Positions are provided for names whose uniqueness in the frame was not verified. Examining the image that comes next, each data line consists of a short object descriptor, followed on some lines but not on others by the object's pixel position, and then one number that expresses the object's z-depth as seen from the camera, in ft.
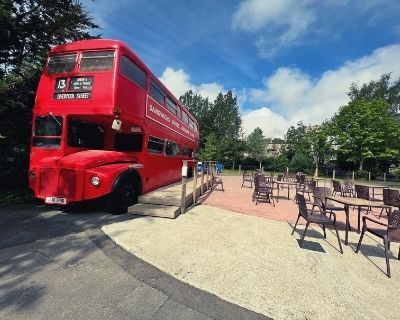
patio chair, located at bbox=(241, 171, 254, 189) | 52.42
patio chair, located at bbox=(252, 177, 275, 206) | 33.33
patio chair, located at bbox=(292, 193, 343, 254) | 17.26
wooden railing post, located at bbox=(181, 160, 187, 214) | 23.71
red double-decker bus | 19.79
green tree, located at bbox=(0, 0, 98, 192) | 27.09
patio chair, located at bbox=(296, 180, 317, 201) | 31.91
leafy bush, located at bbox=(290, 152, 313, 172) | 122.52
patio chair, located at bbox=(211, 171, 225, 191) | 48.23
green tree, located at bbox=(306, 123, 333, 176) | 130.62
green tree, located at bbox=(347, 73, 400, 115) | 129.70
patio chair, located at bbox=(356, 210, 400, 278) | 14.20
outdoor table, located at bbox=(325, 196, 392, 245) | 17.88
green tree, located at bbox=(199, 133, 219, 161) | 133.47
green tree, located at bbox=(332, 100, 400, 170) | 113.80
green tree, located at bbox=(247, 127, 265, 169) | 147.43
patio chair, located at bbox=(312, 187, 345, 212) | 22.50
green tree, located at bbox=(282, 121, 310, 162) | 146.14
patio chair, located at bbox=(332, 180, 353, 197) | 33.80
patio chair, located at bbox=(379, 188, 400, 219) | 25.95
